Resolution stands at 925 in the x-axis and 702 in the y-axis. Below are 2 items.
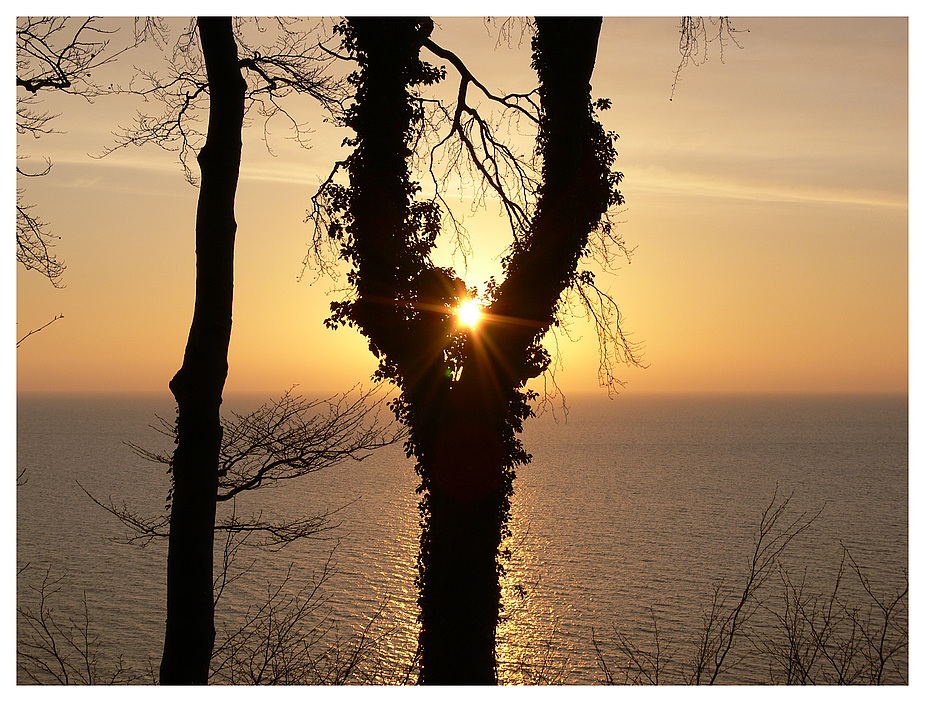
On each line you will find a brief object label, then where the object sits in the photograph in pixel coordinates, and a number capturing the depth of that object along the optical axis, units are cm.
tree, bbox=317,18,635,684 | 775
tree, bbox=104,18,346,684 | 637
